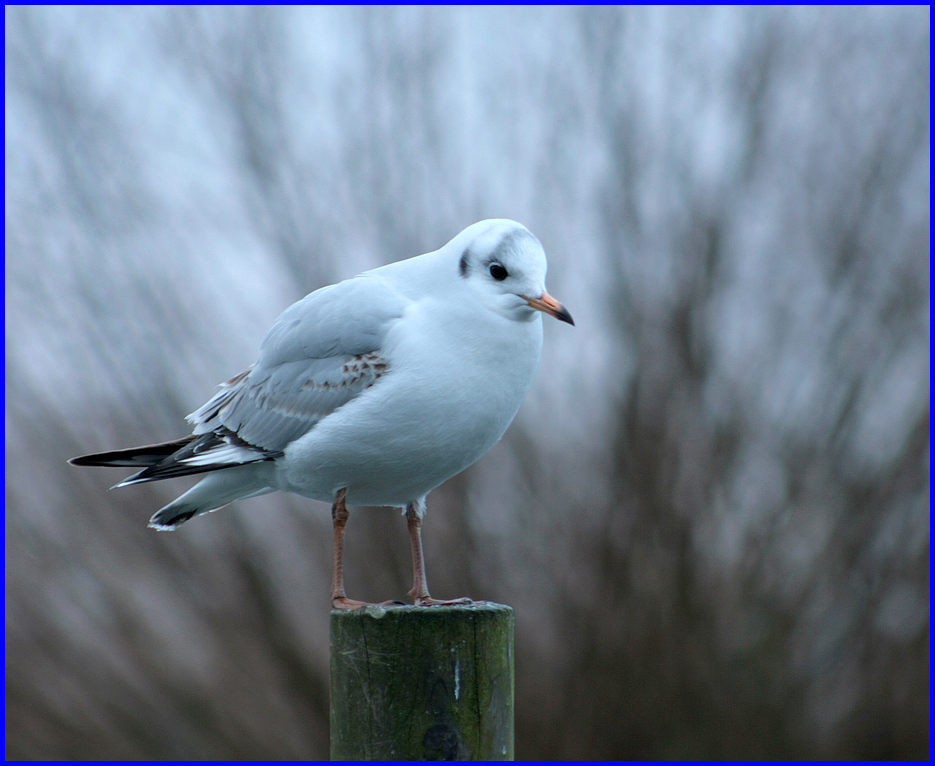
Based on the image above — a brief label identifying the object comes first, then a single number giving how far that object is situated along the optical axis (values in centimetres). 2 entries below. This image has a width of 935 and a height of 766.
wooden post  831
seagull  837
